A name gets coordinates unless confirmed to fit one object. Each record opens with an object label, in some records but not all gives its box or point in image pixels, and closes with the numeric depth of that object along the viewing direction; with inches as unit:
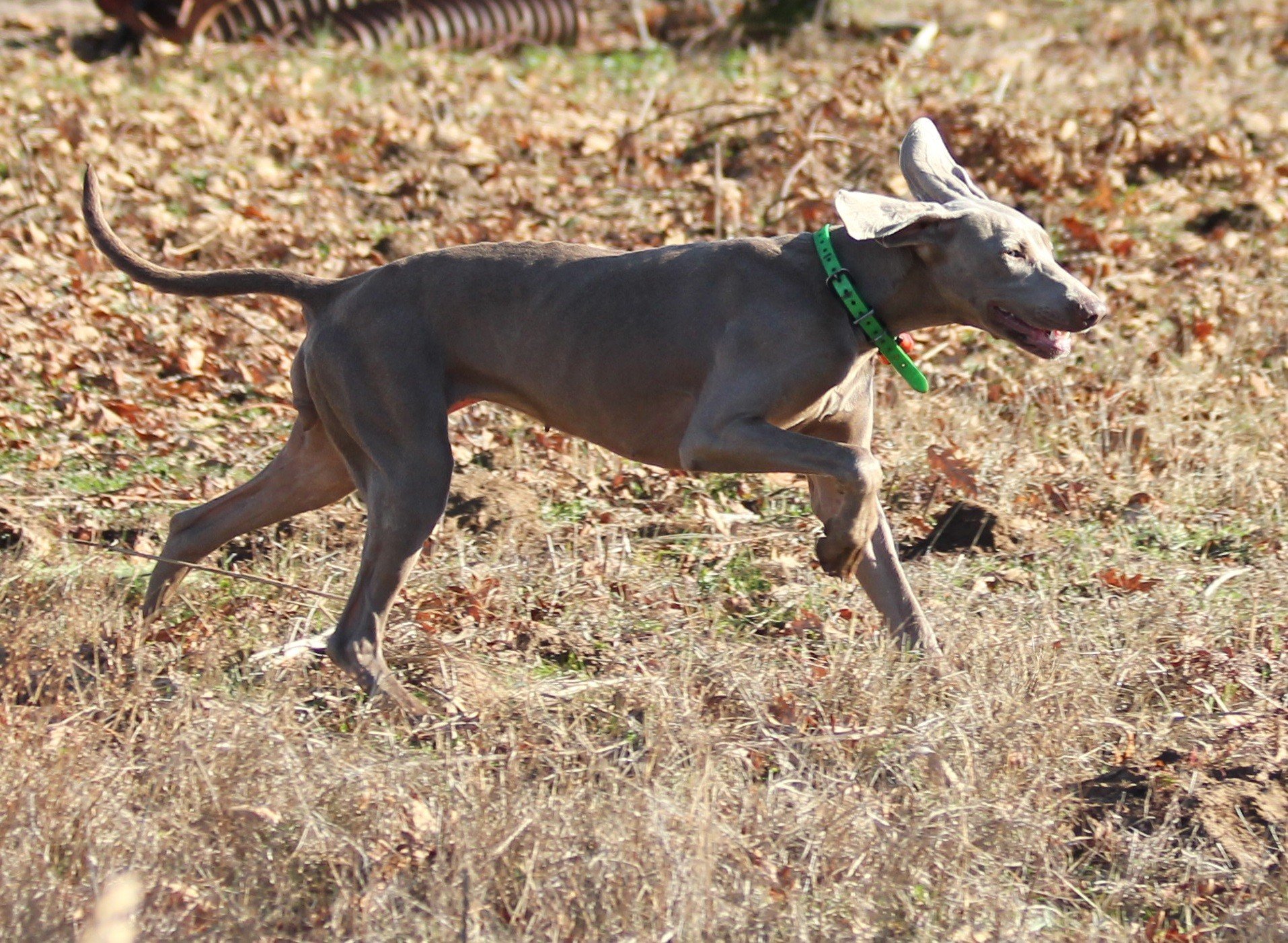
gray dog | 338.6
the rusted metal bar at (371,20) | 930.1
